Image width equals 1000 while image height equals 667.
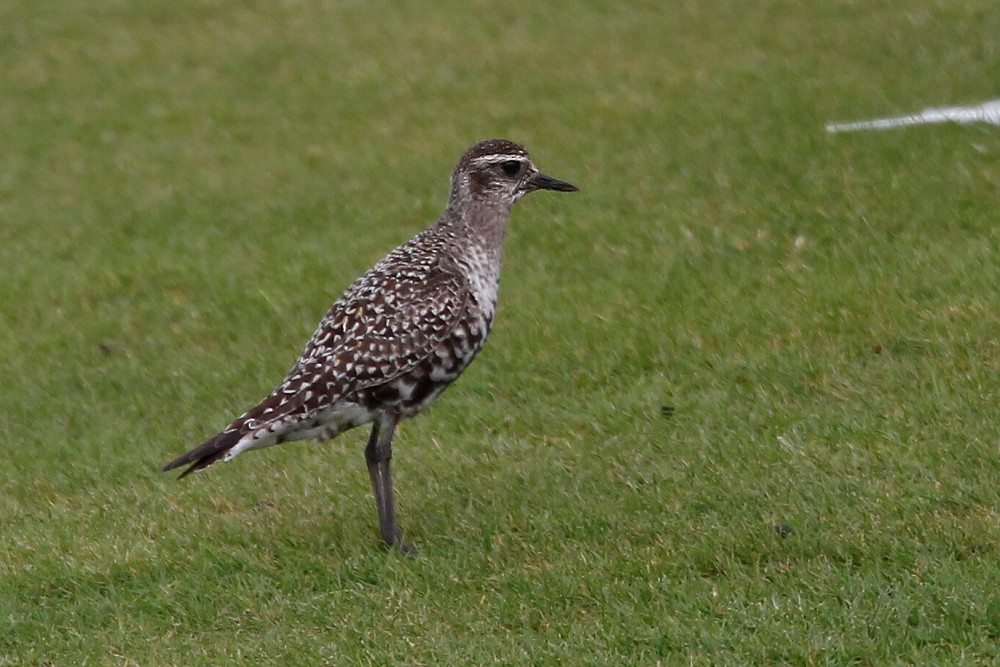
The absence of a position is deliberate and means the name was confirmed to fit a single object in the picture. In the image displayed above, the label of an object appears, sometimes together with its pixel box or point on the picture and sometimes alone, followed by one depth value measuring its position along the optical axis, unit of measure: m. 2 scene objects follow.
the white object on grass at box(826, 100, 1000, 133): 27.58
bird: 15.73
